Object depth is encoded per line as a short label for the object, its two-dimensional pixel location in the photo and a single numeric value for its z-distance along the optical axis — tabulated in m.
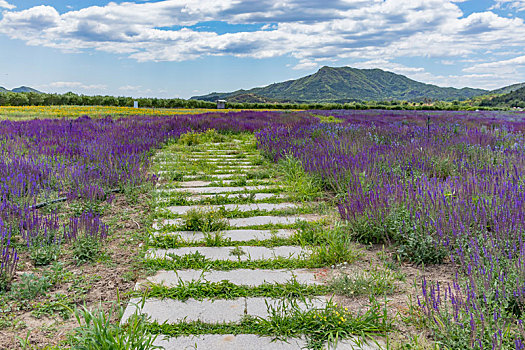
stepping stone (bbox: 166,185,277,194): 5.54
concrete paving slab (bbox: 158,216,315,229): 4.13
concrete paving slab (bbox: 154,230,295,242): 3.70
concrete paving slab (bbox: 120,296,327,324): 2.32
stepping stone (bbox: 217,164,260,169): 7.56
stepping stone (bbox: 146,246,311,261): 3.22
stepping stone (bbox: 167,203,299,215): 4.65
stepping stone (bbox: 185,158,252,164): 8.16
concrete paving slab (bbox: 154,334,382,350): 2.03
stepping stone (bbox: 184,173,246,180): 6.57
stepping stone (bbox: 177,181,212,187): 6.03
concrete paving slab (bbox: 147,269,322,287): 2.77
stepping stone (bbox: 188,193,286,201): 5.10
